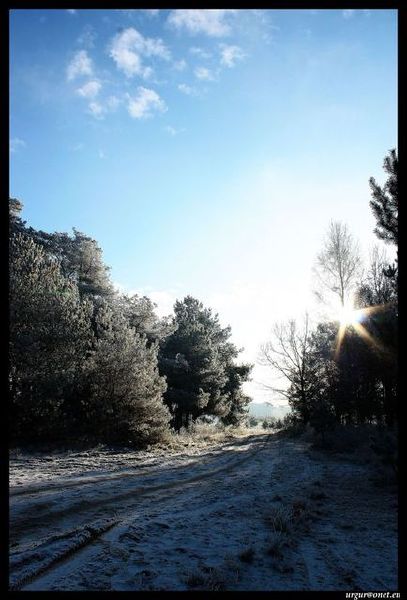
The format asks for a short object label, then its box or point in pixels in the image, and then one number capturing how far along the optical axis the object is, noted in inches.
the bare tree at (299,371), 1138.0
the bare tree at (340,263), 861.8
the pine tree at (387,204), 407.5
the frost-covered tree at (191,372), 1043.3
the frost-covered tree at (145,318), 1016.2
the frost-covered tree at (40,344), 460.8
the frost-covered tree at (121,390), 580.1
